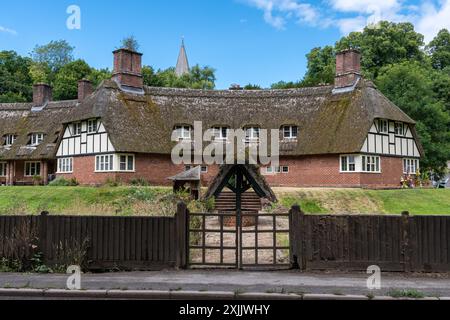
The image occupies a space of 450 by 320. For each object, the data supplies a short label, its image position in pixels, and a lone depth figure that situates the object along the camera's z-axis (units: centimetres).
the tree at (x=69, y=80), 6419
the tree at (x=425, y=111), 4241
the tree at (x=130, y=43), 6984
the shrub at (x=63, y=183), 3588
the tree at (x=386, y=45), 5983
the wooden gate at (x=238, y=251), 1223
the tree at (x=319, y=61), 6371
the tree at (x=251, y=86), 6128
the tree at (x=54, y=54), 8188
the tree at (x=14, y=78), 6706
